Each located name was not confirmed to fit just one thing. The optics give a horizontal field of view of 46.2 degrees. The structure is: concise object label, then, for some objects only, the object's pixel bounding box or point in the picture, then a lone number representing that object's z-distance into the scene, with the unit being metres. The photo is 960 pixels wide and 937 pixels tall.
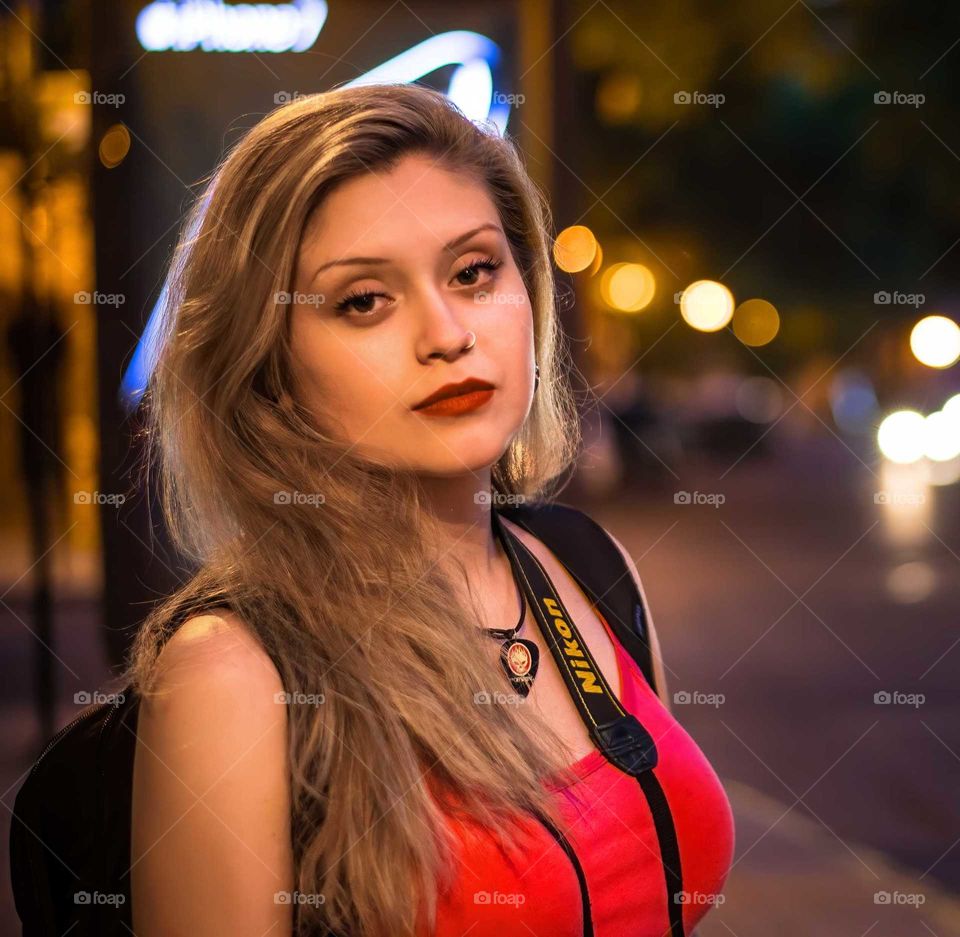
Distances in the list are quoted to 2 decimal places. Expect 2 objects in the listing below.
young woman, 1.28
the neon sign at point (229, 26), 3.22
